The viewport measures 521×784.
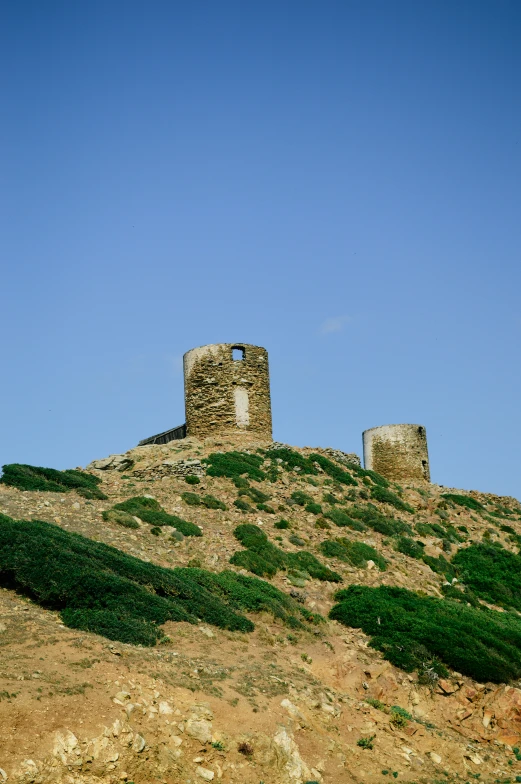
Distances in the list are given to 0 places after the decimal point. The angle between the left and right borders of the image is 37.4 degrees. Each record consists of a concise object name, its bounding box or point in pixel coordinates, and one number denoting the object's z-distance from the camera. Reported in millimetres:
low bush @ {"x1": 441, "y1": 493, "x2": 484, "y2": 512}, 35188
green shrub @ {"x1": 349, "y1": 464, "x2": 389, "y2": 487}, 33344
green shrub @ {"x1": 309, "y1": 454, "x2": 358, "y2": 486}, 31344
